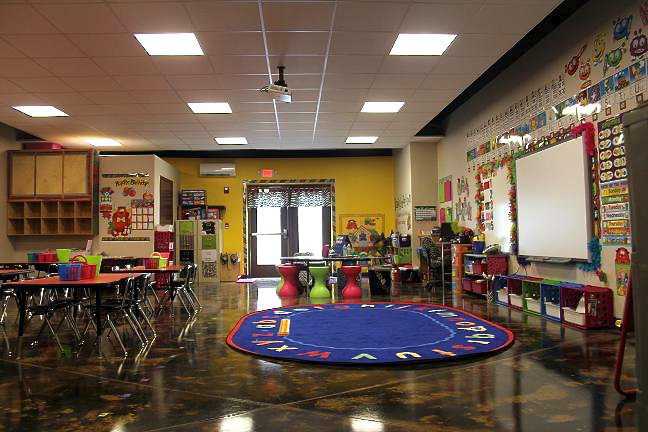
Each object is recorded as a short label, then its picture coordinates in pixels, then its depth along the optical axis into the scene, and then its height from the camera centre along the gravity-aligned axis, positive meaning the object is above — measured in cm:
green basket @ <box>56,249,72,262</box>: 653 -8
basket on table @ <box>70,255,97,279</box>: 539 -20
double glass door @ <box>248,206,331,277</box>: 1459 +31
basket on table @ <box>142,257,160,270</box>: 733 -23
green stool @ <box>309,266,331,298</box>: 952 -71
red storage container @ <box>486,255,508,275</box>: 850 -42
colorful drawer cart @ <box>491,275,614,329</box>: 587 -80
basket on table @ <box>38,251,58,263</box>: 890 -13
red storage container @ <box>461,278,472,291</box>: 952 -81
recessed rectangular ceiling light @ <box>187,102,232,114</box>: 876 +238
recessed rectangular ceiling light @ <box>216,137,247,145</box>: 1173 +240
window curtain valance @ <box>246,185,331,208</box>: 1450 +135
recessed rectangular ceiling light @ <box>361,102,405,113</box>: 901 +239
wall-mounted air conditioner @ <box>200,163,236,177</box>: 1421 +208
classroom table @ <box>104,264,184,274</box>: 700 -31
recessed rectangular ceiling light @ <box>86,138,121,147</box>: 1151 +240
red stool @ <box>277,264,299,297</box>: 993 -69
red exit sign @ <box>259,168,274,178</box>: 1445 +199
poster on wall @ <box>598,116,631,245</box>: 560 +58
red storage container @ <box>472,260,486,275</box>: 894 -47
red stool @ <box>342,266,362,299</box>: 948 -75
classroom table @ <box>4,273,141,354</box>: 495 -34
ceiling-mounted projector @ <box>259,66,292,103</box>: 680 +202
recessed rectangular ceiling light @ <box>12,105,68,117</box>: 877 +239
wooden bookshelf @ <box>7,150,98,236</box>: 1127 +123
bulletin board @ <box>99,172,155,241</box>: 1166 +77
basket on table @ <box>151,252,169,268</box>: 736 -19
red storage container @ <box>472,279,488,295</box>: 885 -80
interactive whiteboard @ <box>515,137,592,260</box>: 630 +49
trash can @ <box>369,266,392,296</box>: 990 -74
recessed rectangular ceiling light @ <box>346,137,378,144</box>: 1202 +240
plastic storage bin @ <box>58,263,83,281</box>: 526 -23
